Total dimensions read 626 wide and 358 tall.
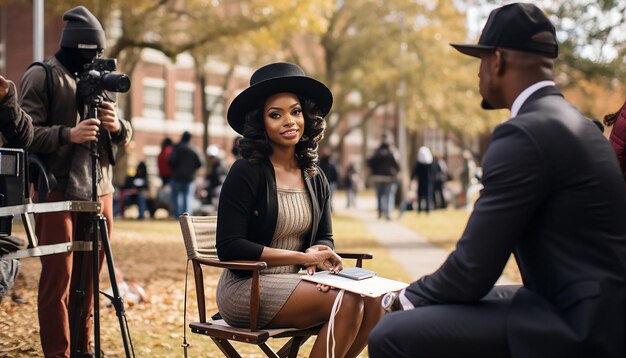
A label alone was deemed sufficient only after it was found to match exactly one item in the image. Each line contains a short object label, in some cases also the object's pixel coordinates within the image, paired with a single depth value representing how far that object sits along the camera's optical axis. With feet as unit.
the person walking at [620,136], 14.30
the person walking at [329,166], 76.48
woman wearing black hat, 12.93
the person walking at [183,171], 57.52
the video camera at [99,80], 14.65
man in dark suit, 8.29
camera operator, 15.78
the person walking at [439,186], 86.79
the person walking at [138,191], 66.13
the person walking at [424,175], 74.74
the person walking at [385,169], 66.95
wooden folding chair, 12.62
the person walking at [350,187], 95.61
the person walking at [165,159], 62.85
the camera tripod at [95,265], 14.69
